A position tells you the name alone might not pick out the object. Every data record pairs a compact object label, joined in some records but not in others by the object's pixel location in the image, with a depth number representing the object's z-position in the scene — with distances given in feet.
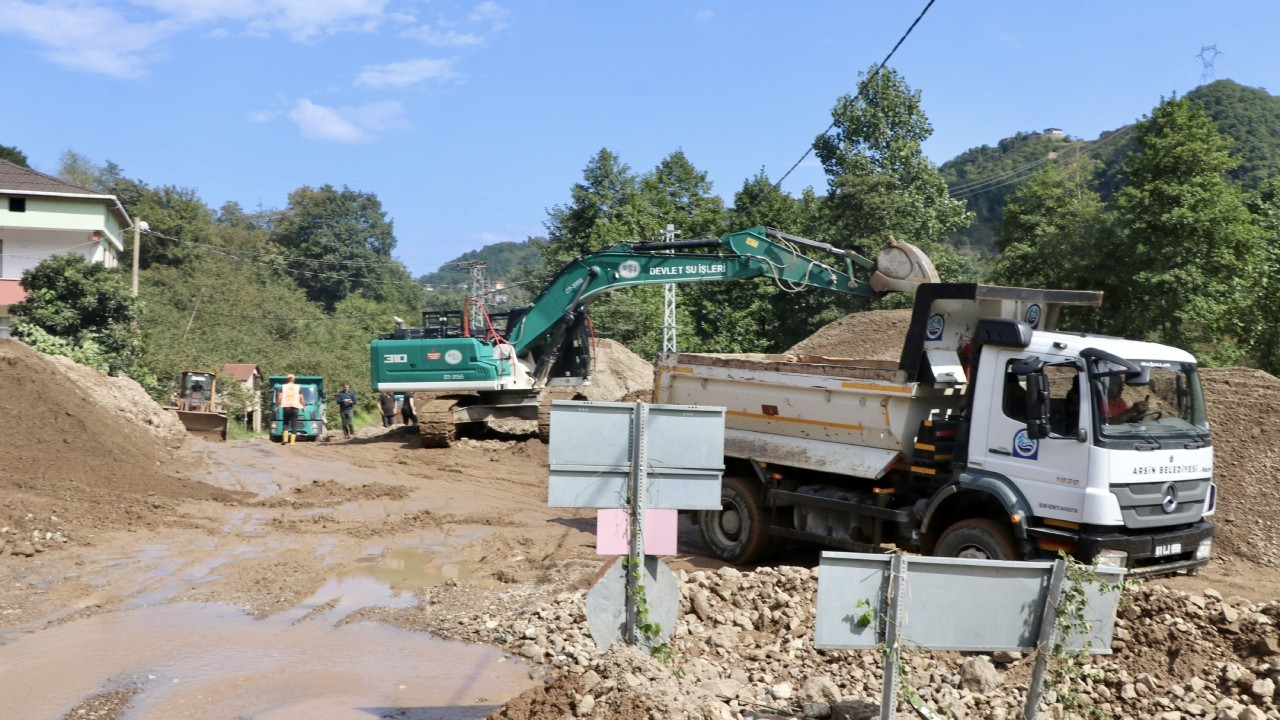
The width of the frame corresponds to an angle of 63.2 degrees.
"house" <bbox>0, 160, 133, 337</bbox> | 129.29
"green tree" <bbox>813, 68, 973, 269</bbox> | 100.01
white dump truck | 26.32
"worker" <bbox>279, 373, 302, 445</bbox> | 82.33
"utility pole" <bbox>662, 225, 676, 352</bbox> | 84.94
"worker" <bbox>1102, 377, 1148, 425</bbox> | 26.48
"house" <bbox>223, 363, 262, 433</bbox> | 99.45
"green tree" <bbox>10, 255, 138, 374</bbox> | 87.40
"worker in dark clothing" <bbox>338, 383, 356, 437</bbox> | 87.97
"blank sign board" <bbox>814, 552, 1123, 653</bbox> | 16.57
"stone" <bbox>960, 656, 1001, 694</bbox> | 21.44
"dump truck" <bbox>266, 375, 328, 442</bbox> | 84.43
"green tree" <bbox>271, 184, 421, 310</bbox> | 225.56
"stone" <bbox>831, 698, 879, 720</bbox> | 19.52
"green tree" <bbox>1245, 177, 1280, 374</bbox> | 58.49
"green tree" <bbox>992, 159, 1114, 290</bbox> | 72.28
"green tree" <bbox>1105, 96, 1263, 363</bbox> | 65.77
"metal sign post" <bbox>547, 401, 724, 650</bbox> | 19.22
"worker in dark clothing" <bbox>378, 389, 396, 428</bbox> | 90.22
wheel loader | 82.48
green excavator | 63.05
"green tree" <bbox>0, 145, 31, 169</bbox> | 178.27
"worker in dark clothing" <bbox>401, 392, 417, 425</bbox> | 81.92
